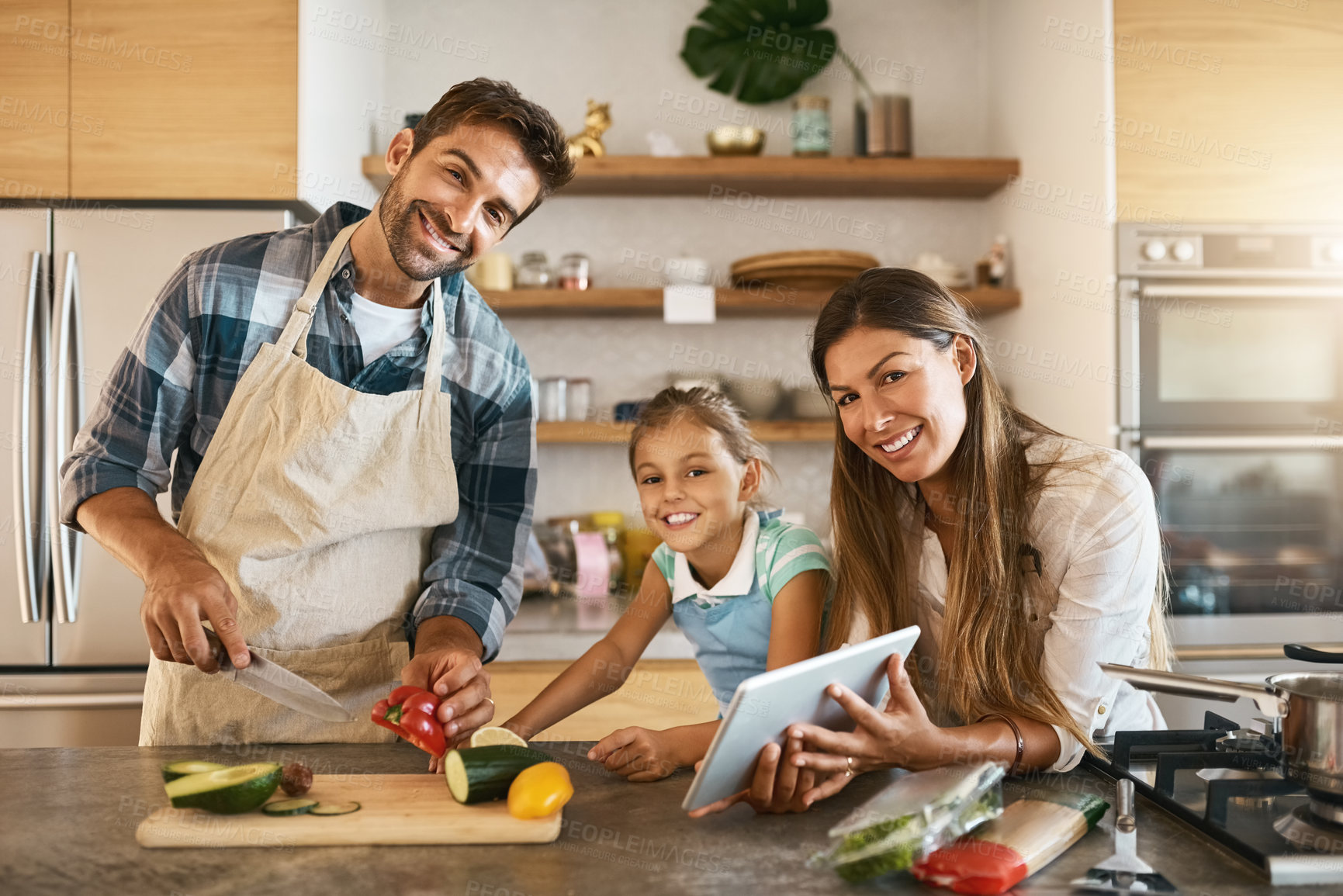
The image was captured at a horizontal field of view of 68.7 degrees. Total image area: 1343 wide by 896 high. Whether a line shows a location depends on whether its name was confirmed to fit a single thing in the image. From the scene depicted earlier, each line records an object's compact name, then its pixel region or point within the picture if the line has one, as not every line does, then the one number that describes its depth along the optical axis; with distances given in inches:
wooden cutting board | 40.4
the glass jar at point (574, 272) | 126.3
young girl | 63.5
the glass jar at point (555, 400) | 128.2
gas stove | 37.4
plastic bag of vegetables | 36.3
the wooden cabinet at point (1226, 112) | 106.9
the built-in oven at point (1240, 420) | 106.2
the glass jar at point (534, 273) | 126.6
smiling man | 62.1
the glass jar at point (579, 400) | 129.8
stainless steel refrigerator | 98.7
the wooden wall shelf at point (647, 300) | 122.4
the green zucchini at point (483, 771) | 43.0
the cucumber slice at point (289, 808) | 42.0
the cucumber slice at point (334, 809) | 42.3
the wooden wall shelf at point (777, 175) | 122.3
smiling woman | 52.8
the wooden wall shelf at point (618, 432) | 123.0
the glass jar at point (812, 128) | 126.0
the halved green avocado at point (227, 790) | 40.7
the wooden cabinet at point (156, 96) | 103.0
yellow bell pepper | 41.8
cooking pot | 39.7
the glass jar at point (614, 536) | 127.1
